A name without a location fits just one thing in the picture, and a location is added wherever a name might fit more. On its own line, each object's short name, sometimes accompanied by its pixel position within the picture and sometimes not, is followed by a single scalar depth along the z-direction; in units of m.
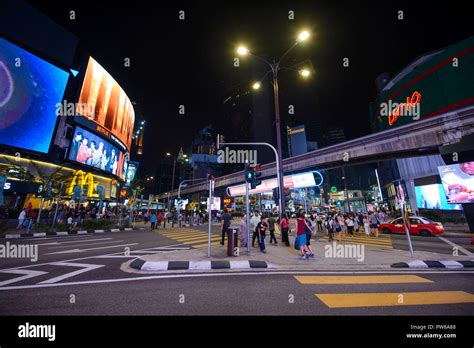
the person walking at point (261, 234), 8.52
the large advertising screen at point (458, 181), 15.99
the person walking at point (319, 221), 23.04
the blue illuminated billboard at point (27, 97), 20.62
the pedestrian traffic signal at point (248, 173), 8.38
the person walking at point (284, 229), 10.33
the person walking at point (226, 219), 9.96
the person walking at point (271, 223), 10.90
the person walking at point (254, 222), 10.41
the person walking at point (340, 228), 12.77
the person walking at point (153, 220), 20.03
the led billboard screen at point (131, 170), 57.93
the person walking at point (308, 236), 7.59
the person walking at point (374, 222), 14.87
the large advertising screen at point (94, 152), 27.64
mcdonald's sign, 30.52
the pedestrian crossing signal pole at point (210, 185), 7.67
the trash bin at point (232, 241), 7.42
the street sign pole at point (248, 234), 7.64
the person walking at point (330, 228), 12.80
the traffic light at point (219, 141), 9.98
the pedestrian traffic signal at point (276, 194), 10.83
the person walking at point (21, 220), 16.25
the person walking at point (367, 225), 15.88
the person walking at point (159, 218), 23.05
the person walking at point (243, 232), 9.38
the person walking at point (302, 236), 7.42
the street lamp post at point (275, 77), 9.61
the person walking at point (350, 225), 15.41
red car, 14.56
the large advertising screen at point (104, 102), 28.22
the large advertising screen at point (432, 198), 28.24
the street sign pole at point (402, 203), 7.81
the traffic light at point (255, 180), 8.37
